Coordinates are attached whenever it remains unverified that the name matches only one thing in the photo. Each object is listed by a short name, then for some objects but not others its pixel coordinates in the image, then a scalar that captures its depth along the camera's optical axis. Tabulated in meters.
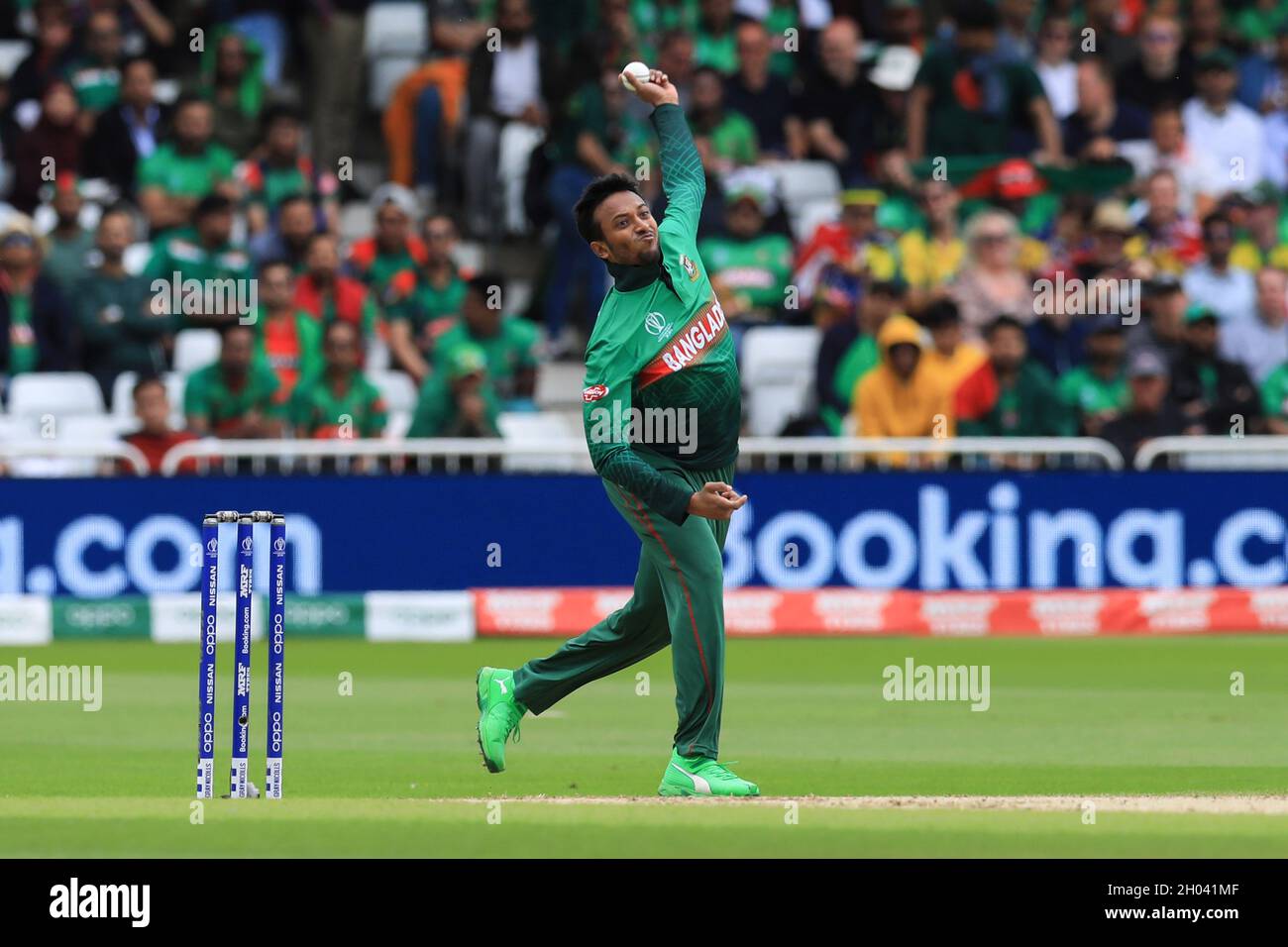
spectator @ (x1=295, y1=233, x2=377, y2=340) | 20.78
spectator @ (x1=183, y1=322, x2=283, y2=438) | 19.67
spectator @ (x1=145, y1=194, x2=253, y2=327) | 20.80
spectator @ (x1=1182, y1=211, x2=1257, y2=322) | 21.55
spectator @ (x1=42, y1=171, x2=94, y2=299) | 20.83
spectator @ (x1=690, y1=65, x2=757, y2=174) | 22.25
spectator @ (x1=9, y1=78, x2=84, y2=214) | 22.56
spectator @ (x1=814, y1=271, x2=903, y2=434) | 20.25
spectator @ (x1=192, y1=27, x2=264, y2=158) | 23.09
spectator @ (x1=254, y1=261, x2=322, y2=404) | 20.16
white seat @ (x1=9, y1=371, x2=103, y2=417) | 20.34
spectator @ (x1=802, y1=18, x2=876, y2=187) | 23.34
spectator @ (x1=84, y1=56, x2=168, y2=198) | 22.72
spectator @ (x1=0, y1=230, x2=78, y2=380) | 20.66
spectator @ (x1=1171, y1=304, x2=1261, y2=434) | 20.12
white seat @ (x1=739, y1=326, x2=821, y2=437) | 20.80
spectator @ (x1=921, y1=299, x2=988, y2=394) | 19.88
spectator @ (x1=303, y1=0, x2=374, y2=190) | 24.16
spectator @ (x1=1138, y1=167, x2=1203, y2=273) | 22.12
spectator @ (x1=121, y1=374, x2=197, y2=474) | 19.20
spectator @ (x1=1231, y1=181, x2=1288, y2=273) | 22.12
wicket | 9.54
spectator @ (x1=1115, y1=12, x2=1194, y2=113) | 24.19
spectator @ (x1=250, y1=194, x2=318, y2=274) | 21.27
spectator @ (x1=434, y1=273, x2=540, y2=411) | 20.22
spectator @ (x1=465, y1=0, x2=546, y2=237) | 22.86
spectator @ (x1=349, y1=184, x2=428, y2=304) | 21.36
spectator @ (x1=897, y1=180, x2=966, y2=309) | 21.34
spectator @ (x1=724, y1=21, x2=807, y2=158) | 23.12
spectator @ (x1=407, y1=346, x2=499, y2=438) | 19.36
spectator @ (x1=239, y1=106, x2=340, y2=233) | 22.11
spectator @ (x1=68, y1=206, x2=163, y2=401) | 20.67
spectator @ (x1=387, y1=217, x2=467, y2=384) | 21.14
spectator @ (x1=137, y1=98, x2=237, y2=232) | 21.98
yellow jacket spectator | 19.70
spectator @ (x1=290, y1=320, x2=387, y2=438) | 19.69
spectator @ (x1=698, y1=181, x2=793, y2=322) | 21.33
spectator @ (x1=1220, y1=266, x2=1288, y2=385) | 21.11
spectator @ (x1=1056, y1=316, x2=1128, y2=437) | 20.23
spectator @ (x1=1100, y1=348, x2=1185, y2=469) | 19.61
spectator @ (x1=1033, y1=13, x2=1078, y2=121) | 23.84
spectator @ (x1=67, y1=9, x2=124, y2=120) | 23.25
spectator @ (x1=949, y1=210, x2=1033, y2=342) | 21.11
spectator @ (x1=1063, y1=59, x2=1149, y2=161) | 23.67
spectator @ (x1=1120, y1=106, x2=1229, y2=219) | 22.92
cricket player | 9.86
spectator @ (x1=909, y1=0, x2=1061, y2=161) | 22.98
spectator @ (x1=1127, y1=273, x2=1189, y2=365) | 20.58
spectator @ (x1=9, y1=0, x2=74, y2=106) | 23.41
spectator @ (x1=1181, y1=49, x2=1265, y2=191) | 23.41
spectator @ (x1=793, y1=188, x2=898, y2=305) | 21.25
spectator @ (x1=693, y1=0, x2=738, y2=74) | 23.73
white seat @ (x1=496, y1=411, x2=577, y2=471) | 20.56
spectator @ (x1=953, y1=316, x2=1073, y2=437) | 19.69
